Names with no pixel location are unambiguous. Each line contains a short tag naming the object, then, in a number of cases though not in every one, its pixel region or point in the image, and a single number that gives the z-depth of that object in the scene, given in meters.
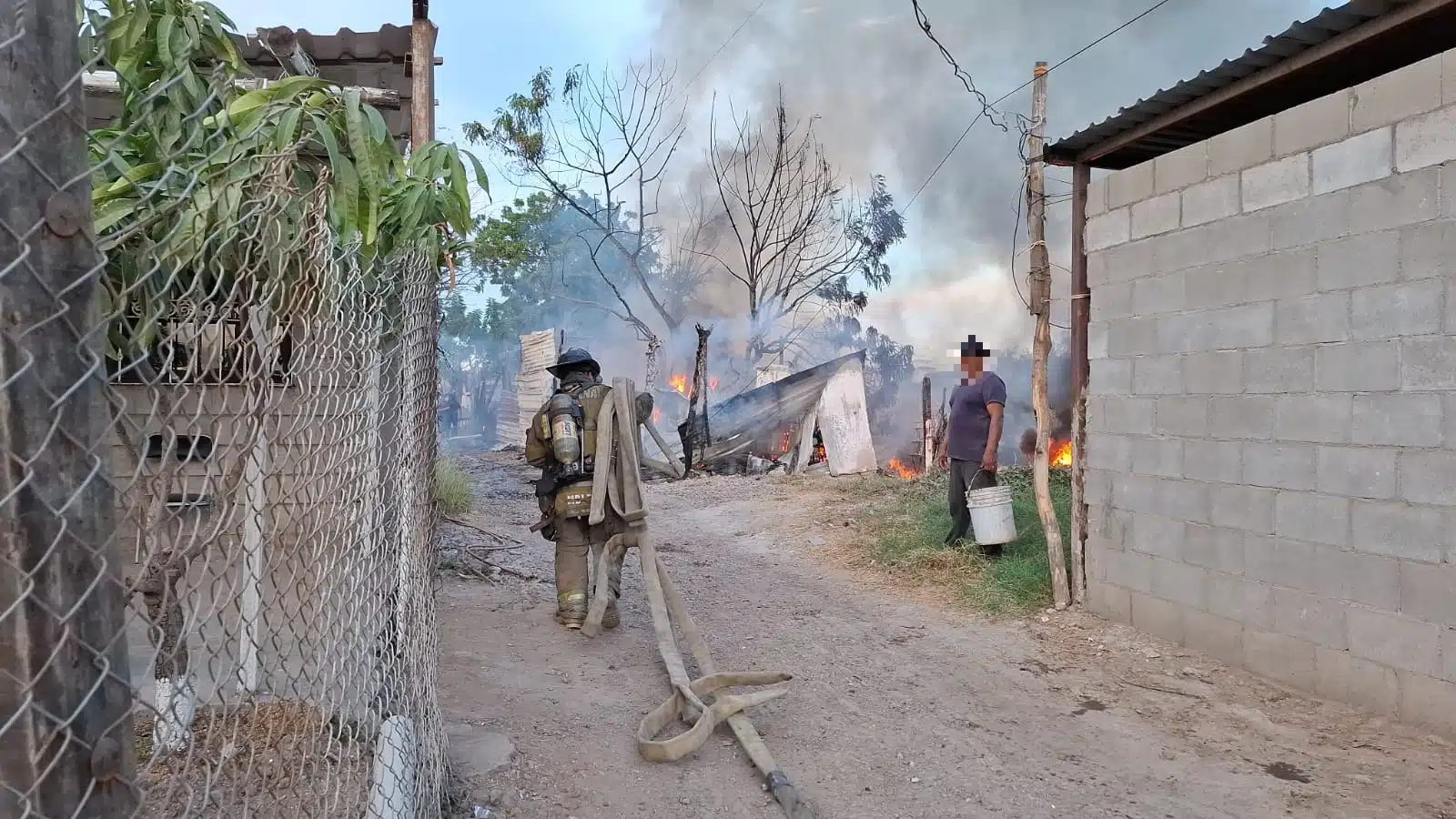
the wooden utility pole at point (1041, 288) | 6.01
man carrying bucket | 7.18
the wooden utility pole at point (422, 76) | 5.18
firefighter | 5.55
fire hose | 3.51
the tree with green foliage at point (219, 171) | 1.41
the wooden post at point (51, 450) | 0.88
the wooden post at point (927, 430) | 13.64
